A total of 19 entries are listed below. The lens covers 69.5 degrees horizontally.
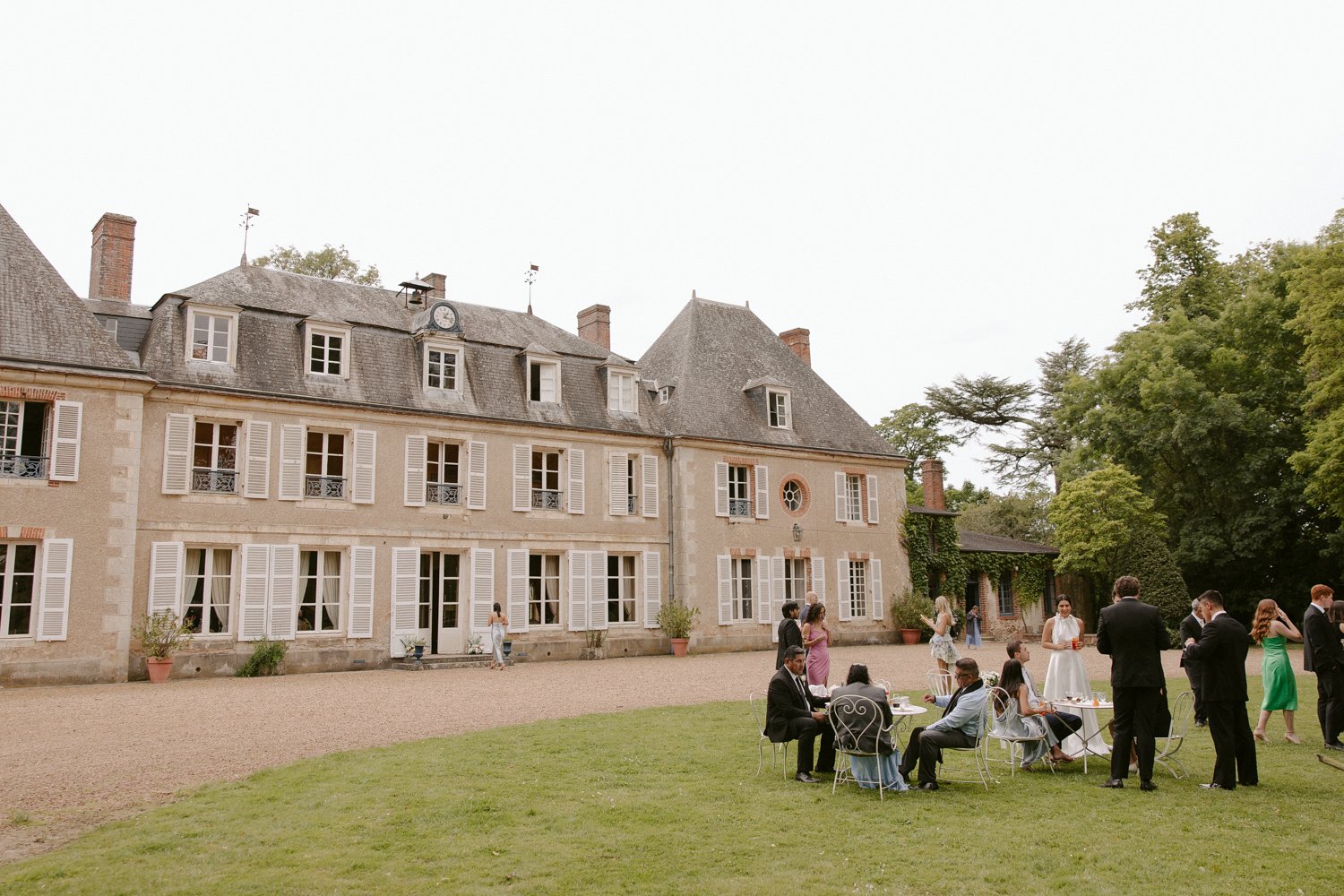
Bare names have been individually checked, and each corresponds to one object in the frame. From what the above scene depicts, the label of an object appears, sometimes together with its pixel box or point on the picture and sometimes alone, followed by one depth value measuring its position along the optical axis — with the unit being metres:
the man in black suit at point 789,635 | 9.55
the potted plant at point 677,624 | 22.06
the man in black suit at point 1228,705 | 7.24
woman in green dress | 9.35
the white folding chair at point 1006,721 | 7.99
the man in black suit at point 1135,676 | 7.25
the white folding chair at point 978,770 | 7.43
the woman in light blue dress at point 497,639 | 18.84
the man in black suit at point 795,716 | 7.67
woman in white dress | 8.66
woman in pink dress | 10.03
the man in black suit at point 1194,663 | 9.06
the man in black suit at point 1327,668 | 9.04
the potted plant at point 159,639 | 16.16
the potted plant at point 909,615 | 26.02
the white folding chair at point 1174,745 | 7.58
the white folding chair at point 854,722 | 7.12
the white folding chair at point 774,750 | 7.97
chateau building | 16.08
